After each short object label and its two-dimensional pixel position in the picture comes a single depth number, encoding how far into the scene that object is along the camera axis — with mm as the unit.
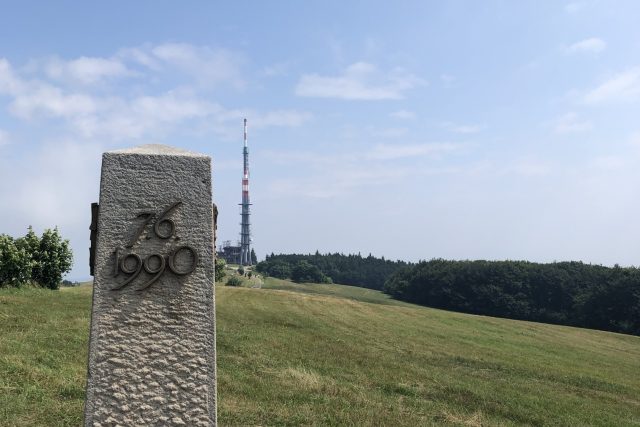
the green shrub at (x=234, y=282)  94425
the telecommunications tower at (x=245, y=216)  186500
